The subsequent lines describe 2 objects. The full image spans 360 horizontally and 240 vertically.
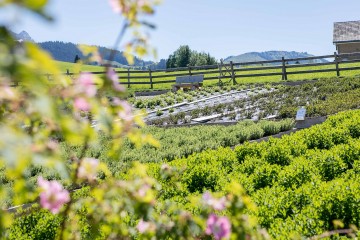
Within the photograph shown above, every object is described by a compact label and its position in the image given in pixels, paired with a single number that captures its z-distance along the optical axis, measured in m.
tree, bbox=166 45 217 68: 71.00
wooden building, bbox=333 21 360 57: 45.88
